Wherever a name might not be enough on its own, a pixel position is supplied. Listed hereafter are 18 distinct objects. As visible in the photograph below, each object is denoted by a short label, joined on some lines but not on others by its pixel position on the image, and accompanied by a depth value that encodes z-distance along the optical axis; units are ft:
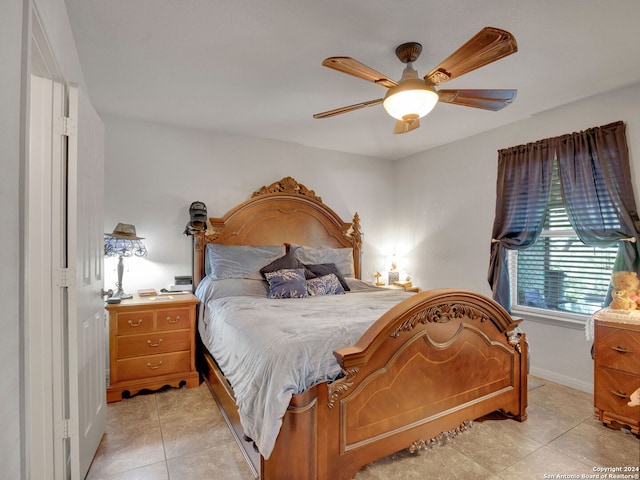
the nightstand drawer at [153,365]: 9.34
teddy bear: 8.09
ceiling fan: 5.23
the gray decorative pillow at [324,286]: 10.71
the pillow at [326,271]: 11.55
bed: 5.15
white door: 5.23
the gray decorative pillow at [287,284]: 10.07
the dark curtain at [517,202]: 10.73
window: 9.83
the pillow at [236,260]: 10.87
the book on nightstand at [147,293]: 10.59
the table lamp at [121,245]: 10.01
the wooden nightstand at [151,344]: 9.27
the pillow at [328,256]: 12.24
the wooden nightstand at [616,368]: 7.54
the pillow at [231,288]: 10.05
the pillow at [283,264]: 11.10
